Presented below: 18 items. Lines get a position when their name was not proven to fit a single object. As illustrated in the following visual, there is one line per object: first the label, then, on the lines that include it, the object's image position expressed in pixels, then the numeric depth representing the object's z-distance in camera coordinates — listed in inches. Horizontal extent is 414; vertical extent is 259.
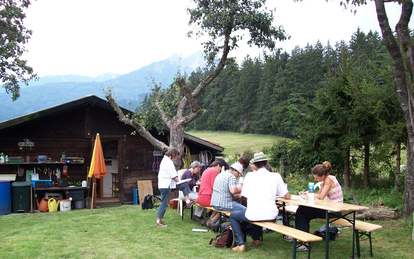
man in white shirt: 190.9
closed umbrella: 358.9
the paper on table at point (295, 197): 210.1
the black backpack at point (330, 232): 214.3
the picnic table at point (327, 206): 169.8
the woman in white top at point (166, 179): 264.7
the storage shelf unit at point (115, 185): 542.0
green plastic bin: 372.3
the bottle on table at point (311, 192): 198.7
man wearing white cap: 225.6
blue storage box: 381.4
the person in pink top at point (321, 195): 198.1
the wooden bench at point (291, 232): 162.2
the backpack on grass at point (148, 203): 366.3
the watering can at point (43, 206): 382.9
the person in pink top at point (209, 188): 258.4
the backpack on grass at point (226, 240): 206.5
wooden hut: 396.5
